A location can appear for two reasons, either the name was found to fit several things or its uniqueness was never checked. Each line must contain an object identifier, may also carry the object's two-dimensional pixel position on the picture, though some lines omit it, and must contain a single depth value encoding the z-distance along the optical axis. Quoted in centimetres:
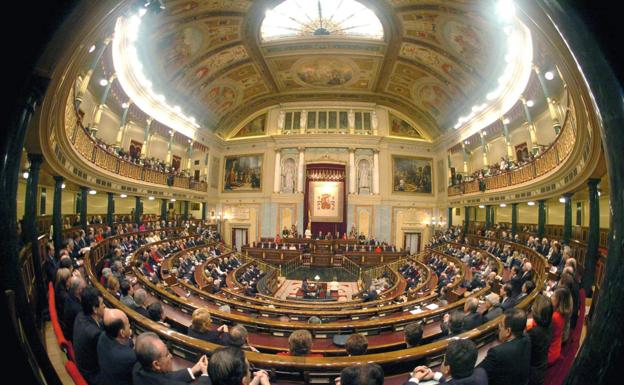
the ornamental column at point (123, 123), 1394
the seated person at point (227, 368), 162
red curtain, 2200
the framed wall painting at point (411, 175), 2228
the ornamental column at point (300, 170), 2195
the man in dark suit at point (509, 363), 200
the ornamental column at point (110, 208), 1285
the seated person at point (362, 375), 162
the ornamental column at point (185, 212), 1998
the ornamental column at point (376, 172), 2188
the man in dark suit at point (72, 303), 308
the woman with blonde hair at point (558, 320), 259
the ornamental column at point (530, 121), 1238
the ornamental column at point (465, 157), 1902
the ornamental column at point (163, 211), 1765
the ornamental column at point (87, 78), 844
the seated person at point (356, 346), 262
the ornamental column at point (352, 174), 2197
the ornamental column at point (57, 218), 791
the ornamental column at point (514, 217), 1345
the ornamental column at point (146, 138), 1638
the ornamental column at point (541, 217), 1140
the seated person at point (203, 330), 295
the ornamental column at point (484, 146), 1673
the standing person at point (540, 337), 230
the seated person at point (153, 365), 188
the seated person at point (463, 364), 177
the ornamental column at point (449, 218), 2055
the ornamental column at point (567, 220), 924
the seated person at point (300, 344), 261
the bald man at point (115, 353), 207
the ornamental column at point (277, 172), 2228
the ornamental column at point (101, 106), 1188
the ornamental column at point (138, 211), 1501
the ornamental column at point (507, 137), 1421
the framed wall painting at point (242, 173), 2275
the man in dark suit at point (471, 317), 348
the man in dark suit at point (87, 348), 232
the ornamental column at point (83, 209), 1070
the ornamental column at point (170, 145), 1848
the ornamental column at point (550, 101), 1042
